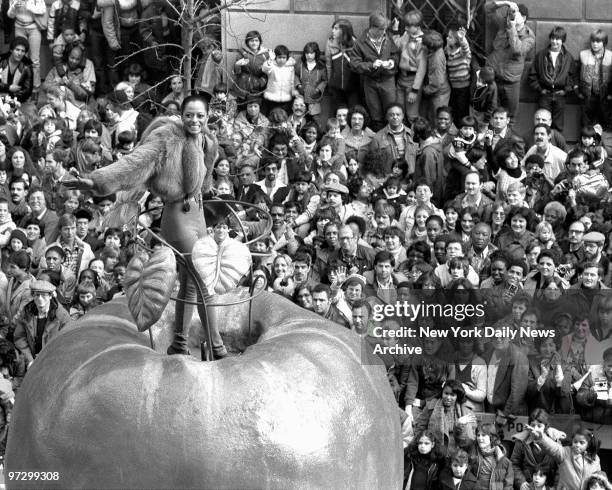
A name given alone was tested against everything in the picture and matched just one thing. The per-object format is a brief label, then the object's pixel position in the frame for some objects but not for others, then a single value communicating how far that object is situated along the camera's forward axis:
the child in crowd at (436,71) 30.36
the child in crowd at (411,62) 30.45
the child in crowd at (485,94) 30.28
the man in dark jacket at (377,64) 30.39
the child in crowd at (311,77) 30.38
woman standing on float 17.53
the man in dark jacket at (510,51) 30.67
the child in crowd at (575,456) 22.66
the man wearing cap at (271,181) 27.64
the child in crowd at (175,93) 29.17
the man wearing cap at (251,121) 29.03
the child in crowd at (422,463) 22.94
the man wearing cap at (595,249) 25.36
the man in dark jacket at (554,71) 31.14
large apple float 16.50
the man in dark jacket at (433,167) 28.62
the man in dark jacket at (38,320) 24.45
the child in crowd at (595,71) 31.02
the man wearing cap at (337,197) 26.82
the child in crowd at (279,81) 30.06
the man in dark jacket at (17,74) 31.05
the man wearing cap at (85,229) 26.67
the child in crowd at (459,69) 30.31
